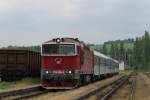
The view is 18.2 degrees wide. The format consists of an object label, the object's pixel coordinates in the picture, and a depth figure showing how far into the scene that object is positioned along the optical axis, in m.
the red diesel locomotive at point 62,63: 31.03
